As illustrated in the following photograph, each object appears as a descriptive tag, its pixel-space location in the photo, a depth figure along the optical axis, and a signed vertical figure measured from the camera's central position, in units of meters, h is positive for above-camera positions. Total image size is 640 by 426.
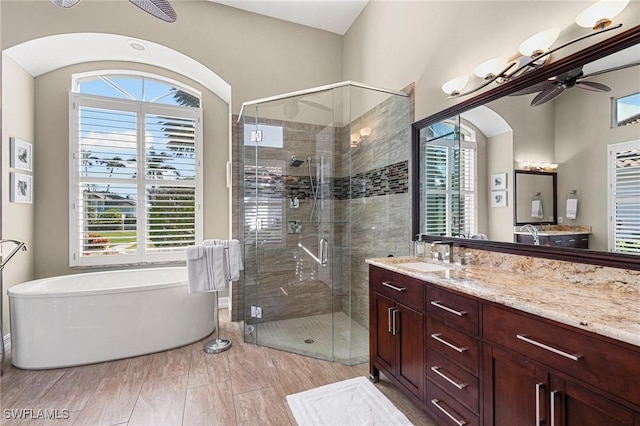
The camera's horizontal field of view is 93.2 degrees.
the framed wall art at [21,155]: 2.91 +0.58
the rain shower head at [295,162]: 3.44 +0.57
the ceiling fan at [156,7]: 1.98 +1.45
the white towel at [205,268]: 2.79 -0.53
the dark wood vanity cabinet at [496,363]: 0.97 -0.63
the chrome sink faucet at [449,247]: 2.29 -0.27
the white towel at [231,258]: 2.93 -0.45
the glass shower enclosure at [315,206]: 3.11 +0.07
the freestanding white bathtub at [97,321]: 2.44 -0.95
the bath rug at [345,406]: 1.84 -1.27
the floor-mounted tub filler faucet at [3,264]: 2.43 -0.44
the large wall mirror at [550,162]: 1.36 +0.29
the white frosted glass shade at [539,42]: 1.59 +0.91
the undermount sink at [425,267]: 2.00 -0.38
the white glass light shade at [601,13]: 1.35 +0.91
